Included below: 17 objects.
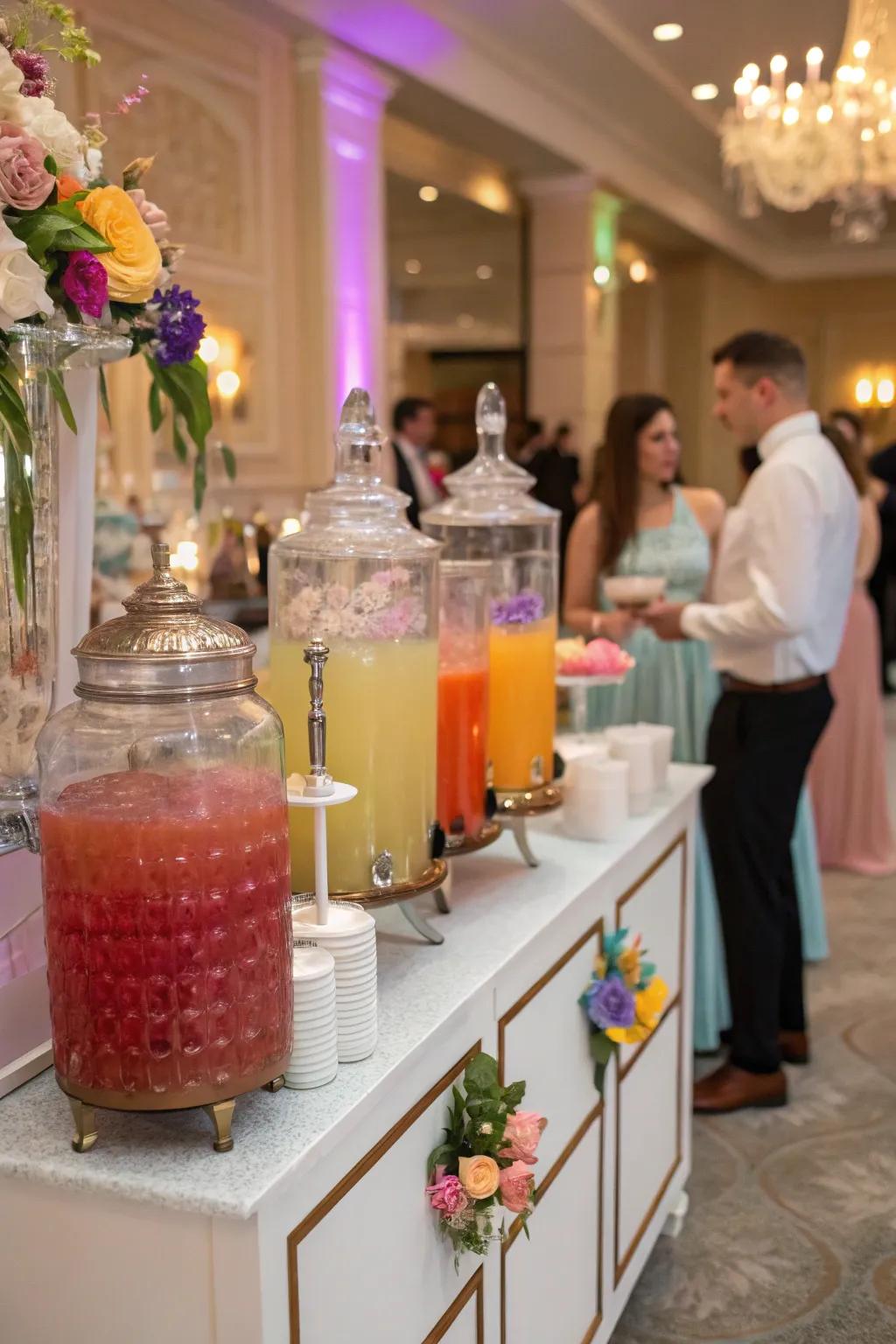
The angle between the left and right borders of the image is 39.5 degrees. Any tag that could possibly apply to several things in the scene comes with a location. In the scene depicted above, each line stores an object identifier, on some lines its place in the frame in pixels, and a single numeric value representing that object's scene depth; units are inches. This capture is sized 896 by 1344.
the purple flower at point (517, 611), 69.6
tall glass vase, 45.7
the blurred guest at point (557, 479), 306.7
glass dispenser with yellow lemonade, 53.4
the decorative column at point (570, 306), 332.5
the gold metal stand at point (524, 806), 68.0
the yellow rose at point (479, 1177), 50.1
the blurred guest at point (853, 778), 193.8
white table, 39.3
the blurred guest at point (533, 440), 327.0
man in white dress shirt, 106.0
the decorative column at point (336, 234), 224.2
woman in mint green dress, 133.6
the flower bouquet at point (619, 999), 69.9
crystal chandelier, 222.1
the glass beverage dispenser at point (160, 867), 38.4
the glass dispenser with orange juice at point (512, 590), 69.2
